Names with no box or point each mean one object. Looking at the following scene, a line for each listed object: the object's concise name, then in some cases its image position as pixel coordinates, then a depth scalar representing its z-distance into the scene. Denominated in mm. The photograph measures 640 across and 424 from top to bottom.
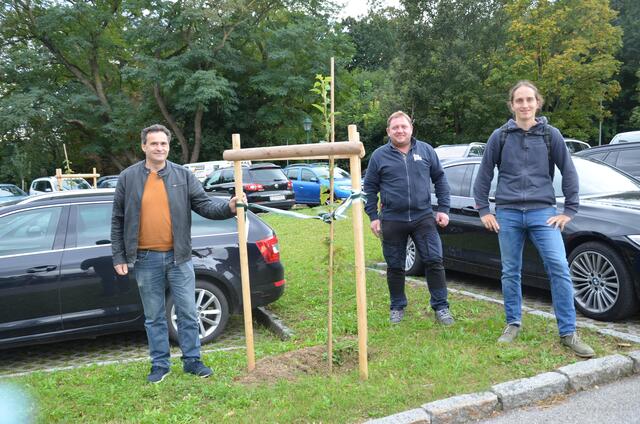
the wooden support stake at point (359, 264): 3836
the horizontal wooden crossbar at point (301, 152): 3701
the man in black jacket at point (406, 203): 5129
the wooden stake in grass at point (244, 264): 4184
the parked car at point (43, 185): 19662
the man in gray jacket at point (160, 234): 4074
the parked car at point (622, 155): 9008
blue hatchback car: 18891
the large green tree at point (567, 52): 26578
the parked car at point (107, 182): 21177
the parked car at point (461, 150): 16297
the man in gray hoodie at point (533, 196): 4414
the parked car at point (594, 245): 4992
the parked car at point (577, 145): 20453
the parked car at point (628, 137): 14486
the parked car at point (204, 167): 21966
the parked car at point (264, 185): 16625
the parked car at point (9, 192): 17341
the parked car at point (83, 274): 4871
